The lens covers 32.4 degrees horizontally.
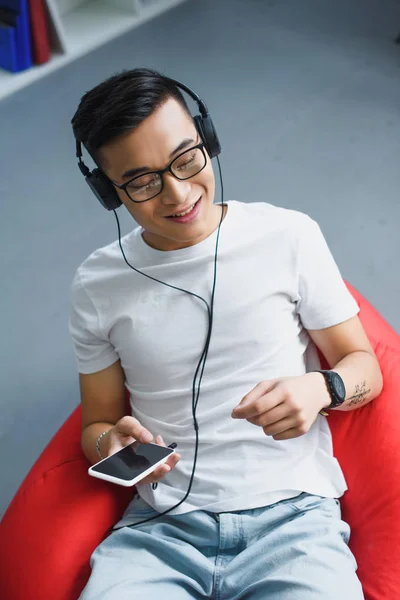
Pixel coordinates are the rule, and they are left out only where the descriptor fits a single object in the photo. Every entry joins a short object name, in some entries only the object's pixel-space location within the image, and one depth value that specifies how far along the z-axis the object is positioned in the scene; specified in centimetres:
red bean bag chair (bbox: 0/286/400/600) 118
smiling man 109
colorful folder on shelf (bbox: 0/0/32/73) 300
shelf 316
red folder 305
